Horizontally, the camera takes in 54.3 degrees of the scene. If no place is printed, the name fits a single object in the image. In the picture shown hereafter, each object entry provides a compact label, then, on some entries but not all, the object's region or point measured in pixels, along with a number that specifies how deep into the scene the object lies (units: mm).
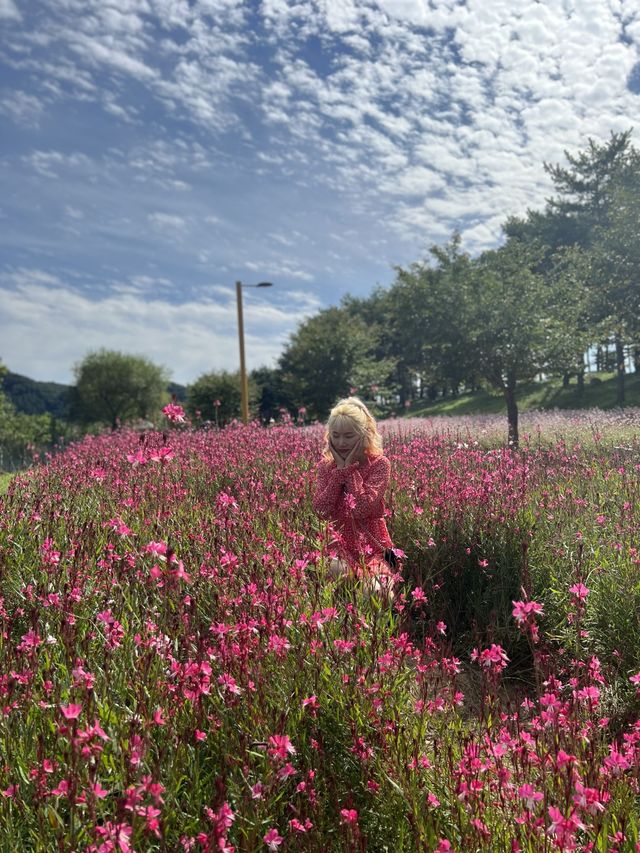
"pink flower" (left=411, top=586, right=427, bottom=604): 2688
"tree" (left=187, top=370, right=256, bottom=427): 36688
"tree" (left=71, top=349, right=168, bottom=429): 51281
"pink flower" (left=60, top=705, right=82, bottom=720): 1626
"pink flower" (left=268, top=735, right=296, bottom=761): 1796
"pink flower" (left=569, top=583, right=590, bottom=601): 2285
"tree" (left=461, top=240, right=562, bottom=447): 17344
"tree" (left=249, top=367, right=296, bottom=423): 45066
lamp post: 21545
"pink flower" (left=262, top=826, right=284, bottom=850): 1729
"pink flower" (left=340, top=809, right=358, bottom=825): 1701
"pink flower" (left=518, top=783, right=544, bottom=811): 1700
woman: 4590
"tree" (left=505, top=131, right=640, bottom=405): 24469
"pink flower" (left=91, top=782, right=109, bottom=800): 1534
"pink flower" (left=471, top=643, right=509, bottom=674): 2123
